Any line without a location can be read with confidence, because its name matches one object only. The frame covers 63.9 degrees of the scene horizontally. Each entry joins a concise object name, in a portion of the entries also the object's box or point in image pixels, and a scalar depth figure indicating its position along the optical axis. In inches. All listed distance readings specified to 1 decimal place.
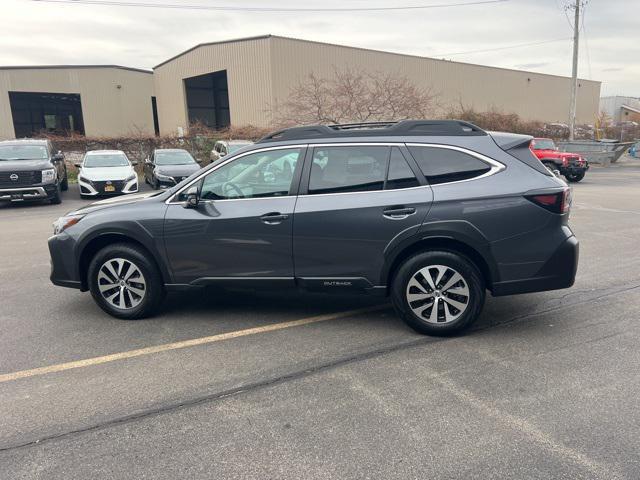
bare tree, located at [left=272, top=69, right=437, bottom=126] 1145.4
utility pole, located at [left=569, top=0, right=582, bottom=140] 1134.4
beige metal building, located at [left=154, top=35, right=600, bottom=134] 1191.6
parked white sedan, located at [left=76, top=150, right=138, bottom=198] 609.0
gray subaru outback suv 171.0
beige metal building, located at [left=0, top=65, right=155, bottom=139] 1552.7
